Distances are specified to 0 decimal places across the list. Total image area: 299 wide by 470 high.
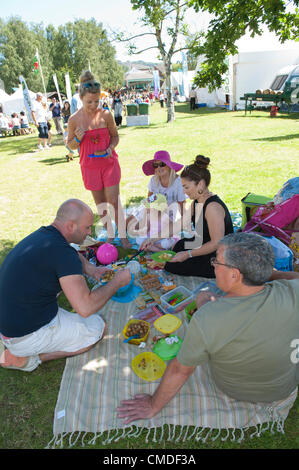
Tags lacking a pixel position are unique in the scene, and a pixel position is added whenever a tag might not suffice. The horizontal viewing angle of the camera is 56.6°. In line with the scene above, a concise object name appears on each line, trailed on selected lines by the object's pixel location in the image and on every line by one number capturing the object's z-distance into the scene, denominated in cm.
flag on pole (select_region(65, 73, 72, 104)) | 1484
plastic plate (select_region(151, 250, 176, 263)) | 382
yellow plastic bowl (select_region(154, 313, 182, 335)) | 282
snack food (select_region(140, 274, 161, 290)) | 362
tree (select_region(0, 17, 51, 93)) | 4750
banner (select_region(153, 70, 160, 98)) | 2397
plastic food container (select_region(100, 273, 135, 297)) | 349
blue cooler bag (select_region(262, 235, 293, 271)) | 327
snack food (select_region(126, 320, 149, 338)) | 286
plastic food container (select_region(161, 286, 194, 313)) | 324
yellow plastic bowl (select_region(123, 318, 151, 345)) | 279
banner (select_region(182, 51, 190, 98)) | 2134
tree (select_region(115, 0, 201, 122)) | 1371
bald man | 219
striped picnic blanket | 214
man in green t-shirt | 162
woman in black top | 309
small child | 441
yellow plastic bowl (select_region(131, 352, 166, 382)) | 251
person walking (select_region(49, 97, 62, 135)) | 1432
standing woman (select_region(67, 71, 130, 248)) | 411
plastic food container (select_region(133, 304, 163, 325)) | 317
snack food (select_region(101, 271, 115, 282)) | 358
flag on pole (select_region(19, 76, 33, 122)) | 1550
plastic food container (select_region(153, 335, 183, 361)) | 264
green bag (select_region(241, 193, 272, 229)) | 444
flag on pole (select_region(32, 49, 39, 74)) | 2109
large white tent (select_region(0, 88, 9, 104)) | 2490
